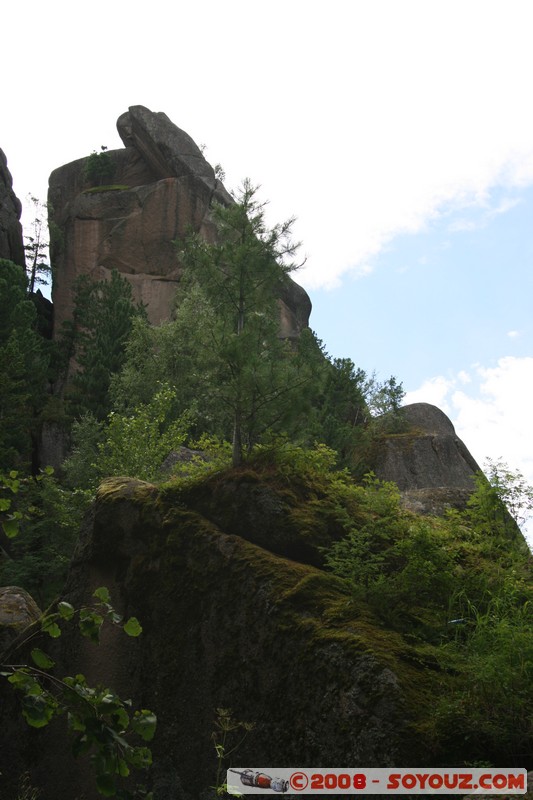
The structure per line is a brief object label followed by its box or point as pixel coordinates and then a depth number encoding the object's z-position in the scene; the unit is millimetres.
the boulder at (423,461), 25094
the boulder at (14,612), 11789
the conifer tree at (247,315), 10578
